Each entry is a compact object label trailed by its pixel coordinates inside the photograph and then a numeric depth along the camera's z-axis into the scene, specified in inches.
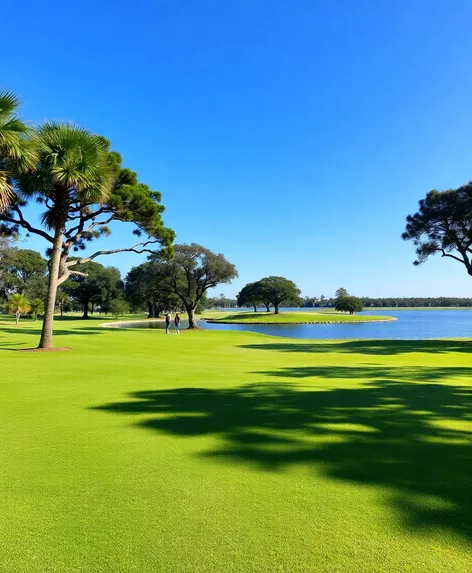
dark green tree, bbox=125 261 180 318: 1872.5
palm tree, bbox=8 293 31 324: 2005.4
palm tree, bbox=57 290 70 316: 3105.1
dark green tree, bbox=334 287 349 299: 7652.6
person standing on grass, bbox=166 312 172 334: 1468.4
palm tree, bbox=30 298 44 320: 2416.3
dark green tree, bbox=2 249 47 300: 2856.8
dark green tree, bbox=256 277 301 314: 4209.2
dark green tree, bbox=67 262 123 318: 3097.7
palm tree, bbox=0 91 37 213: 529.0
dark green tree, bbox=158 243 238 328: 1791.3
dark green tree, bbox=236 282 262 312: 4377.5
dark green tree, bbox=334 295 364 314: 4987.7
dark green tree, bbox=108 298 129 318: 3063.5
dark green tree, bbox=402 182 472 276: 1197.7
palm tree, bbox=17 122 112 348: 627.8
